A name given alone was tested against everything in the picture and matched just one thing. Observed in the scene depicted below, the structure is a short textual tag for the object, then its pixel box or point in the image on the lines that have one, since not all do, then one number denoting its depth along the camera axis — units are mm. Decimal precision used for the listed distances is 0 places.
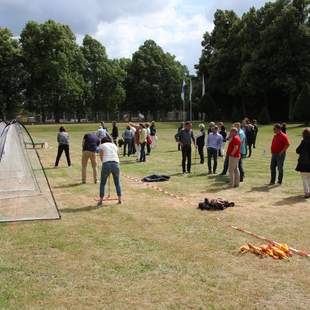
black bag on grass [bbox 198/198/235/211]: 8666
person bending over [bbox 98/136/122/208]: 8915
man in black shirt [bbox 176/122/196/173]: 13571
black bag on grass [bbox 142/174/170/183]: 12564
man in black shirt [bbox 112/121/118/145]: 22308
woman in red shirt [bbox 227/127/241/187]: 11218
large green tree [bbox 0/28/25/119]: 54184
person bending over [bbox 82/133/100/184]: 12211
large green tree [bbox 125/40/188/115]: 68934
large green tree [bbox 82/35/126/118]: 64166
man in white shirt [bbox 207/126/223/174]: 13434
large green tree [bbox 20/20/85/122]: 54035
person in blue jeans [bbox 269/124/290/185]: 11392
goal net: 8517
